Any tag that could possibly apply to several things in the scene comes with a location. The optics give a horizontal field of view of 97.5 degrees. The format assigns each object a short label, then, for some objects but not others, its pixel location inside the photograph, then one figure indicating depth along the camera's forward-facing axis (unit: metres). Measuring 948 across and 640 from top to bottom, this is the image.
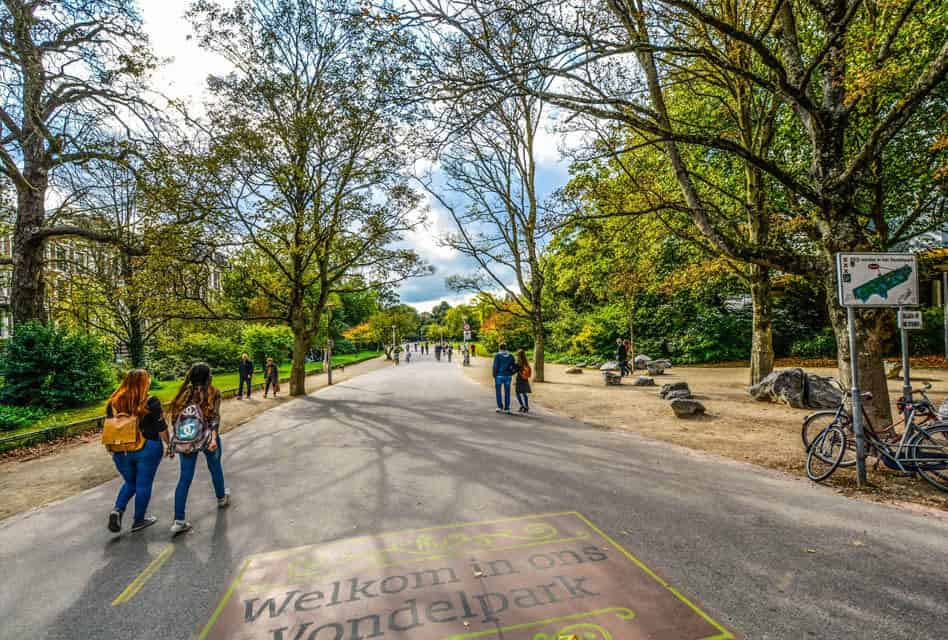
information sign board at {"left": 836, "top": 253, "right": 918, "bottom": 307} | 5.56
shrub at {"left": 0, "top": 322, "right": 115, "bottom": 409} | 11.28
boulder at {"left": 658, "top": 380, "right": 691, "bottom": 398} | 12.33
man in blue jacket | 11.34
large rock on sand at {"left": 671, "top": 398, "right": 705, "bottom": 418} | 9.93
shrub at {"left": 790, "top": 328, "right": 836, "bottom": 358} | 22.38
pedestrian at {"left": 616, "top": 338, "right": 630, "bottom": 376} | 21.22
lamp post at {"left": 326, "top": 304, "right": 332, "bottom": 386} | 23.08
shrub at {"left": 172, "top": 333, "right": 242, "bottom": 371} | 28.38
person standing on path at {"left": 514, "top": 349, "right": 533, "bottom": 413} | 11.42
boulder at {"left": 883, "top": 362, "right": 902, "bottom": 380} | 15.66
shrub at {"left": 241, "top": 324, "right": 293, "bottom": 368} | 33.12
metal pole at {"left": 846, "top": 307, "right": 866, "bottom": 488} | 5.26
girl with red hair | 4.32
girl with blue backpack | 4.44
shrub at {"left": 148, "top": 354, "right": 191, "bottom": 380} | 23.88
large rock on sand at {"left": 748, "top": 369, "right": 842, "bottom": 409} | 10.77
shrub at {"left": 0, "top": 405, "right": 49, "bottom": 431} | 9.40
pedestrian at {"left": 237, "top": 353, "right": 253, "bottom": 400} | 15.38
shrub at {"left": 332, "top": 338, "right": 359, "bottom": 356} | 59.46
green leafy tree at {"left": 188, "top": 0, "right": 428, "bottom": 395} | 14.73
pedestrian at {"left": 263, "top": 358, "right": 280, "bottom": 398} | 16.55
